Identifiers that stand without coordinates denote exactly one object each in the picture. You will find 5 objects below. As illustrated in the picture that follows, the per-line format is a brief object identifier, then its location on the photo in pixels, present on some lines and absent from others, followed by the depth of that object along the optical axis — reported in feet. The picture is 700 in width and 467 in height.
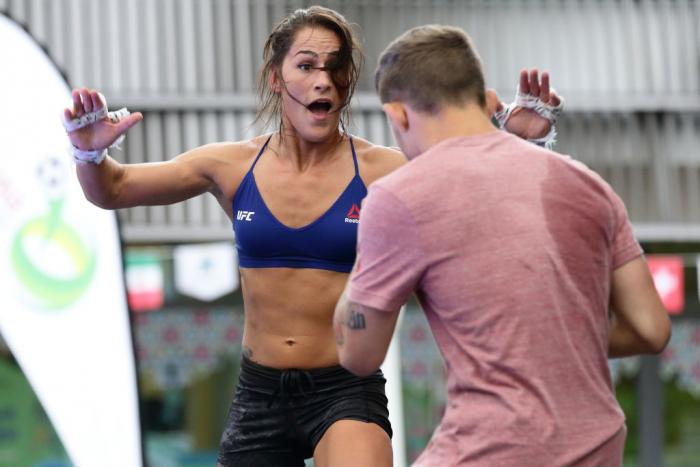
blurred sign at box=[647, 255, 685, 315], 51.83
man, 14.40
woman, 20.73
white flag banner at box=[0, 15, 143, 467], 31.16
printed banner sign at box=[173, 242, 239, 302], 51.03
